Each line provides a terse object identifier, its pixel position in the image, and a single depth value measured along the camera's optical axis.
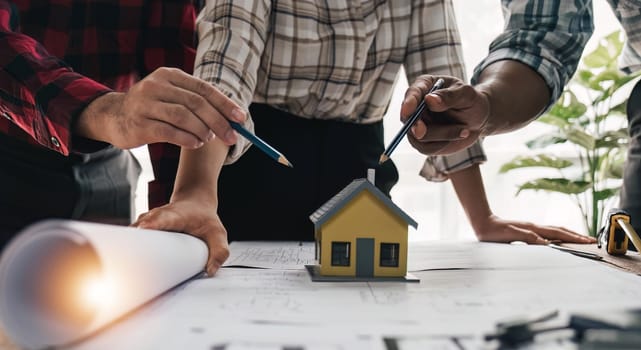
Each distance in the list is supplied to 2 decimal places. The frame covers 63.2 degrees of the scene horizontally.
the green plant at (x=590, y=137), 2.22
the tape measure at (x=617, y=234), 0.85
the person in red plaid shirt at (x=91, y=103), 0.65
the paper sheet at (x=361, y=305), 0.39
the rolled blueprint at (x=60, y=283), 0.35
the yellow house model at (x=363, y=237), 0.63
